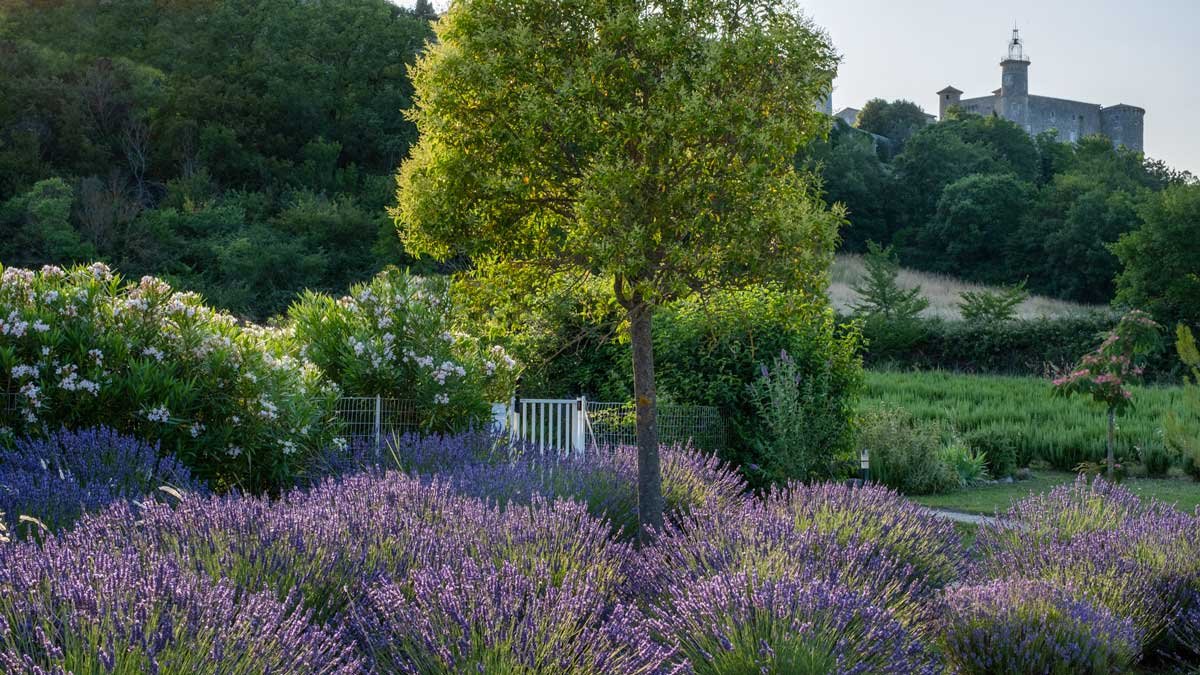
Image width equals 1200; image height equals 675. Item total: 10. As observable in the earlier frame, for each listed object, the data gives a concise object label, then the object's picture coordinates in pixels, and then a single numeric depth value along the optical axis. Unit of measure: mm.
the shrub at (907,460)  12938
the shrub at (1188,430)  13469
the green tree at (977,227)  41406
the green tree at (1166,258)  31250
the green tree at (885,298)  26234
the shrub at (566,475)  5680
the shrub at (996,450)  14938
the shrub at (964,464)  13782
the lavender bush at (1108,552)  4867
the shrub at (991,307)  26423
